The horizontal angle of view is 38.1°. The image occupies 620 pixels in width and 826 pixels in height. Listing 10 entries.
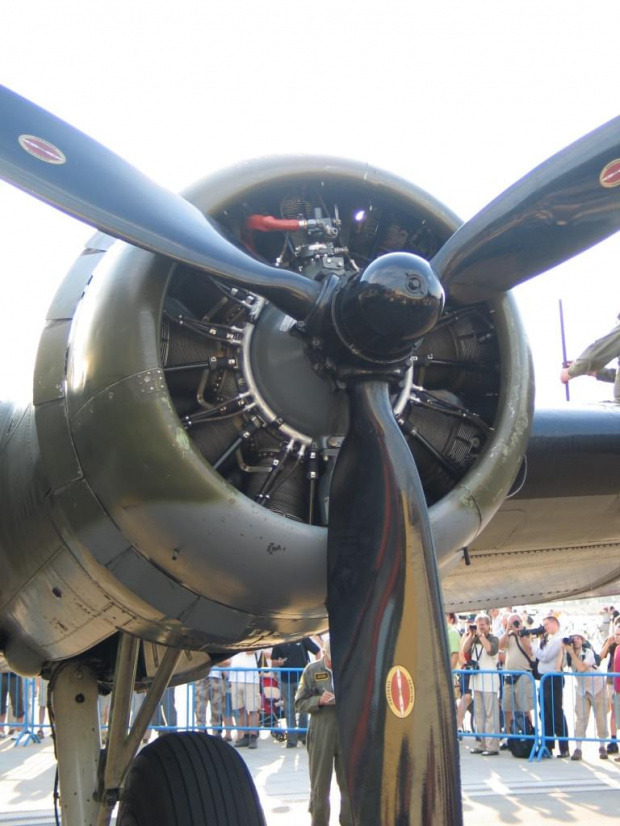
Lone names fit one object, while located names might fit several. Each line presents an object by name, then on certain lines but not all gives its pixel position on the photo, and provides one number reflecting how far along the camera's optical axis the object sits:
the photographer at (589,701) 12.23
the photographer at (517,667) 12.23
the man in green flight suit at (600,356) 6.66
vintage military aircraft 3.45
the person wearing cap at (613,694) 12.24
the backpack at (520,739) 12.05
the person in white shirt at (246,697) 13.11
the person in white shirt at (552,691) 12.18
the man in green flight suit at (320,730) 7.93
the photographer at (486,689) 12.49
